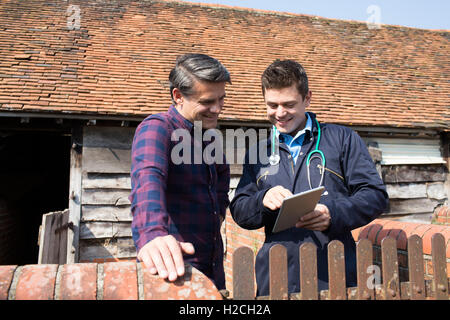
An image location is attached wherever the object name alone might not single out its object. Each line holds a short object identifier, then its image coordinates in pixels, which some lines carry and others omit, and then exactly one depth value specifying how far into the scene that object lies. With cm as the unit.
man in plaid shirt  139
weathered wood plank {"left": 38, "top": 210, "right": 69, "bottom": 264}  429
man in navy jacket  173
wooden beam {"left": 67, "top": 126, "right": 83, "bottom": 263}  537
